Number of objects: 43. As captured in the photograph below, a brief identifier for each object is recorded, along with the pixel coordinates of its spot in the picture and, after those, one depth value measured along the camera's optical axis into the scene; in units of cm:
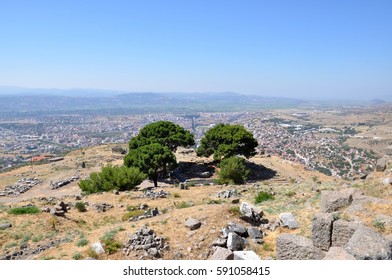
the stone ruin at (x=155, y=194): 2716
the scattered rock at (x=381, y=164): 2261
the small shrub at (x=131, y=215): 1936
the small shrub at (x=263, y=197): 2220
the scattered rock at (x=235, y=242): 1195
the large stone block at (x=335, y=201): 1398
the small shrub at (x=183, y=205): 2072
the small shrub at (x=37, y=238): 1617
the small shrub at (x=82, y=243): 1365
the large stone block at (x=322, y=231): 1037
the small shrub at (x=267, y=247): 1232
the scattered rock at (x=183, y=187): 3198
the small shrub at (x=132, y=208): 2259
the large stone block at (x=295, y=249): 909
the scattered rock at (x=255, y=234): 1294
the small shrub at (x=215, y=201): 2234
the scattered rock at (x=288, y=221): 1417
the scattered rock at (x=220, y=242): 1234
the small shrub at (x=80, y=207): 2289
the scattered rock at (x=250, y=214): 1496
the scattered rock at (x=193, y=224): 1411
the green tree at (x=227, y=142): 3976
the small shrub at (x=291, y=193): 2335
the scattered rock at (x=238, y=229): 1316
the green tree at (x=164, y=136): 4280
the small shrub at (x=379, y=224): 1095
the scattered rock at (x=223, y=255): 1022
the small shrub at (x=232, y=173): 3388
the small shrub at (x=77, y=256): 1214
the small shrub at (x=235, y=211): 1529
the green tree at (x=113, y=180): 3103
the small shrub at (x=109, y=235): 1365
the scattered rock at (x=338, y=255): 783
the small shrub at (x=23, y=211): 2052
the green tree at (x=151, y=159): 3488
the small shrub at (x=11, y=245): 1544
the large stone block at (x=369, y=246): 805
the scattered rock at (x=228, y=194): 2588
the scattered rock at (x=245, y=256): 980
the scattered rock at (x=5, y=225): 1771
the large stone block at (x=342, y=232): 999
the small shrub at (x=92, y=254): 1223
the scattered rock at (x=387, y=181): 1759
